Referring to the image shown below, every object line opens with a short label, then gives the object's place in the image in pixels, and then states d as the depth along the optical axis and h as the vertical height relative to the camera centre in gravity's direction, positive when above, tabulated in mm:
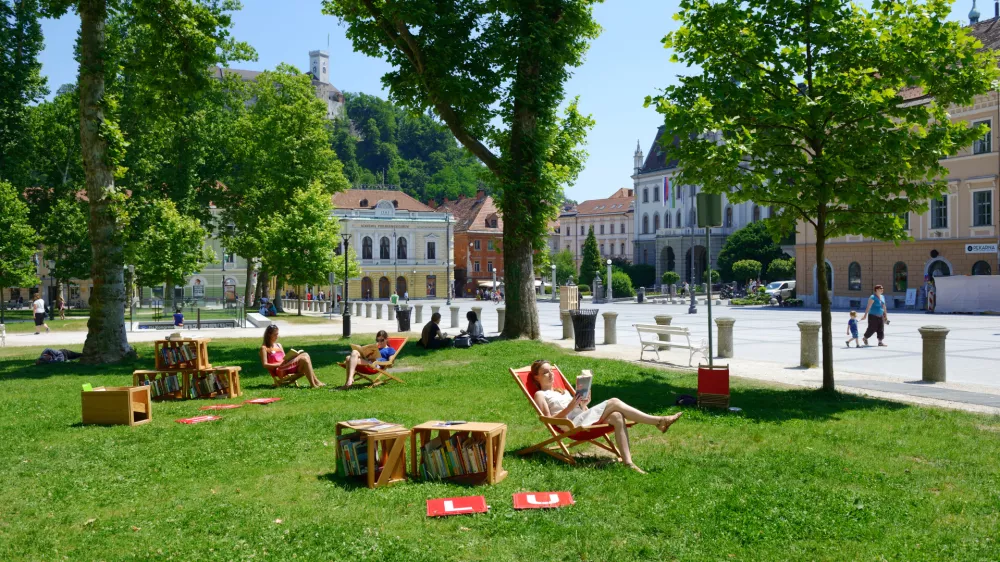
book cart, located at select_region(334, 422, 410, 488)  6613 -1399
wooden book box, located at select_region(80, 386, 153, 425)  9727 -1398
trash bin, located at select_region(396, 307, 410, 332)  29391 -1318
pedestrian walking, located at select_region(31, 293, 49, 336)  32000 -922
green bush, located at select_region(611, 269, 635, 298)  69688 -597
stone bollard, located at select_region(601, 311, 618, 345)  21281 -1288
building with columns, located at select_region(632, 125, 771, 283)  91688 +6546
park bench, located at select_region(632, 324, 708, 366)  16406 -1136
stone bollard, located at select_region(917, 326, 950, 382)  13141 -1277
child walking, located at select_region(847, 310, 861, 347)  20047 -1237
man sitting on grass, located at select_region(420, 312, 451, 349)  19516 -1305
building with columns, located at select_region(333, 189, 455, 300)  84250 +3929
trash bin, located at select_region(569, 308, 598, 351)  19047 -1153
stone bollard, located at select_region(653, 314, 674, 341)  19286 -974
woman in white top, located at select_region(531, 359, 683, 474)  7297 -1209
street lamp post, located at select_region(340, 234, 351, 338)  26000 -1265
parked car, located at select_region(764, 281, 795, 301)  52312 -879
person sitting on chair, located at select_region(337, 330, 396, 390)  12953 -1207
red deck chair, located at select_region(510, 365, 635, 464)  7441 -1429
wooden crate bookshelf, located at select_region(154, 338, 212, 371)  12414 -1051
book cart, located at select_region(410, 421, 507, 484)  6703 -1399
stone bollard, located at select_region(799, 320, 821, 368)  15664 -1283
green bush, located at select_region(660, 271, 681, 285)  75500 +94
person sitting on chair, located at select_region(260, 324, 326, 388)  13070 -1233
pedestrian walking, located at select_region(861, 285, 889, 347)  19922 -957
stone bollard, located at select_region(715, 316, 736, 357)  17594 -1290
